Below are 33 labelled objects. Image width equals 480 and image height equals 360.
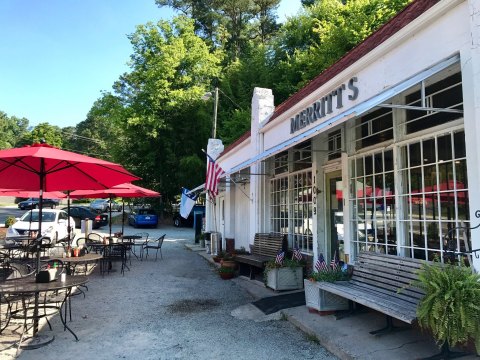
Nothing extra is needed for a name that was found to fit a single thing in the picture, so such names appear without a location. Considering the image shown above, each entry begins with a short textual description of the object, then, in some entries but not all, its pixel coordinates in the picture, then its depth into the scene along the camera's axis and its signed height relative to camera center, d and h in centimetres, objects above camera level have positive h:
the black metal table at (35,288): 486 -89
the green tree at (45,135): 5594 +1158
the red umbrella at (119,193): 1221 +72
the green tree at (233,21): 3725 +1827
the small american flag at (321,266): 649 -86
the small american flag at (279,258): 808 -89
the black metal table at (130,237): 1322 -72
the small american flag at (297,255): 844 -87
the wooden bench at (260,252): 905 -92
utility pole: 1977 +542
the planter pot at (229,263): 1002 -123
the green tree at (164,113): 3019 +781
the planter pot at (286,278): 787 -126
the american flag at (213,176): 1088 +107
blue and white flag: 1548 +50
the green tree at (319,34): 2202 +1099
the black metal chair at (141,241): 1408 -118
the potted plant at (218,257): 1200 -131
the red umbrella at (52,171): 538 +75
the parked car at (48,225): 1545 -36
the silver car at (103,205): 3609 +101
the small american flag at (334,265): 622 -80
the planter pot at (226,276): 992 -151
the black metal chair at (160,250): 1336 -134
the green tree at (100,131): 3202 +967
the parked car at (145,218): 2712 -17
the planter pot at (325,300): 591 -128
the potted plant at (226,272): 991 -143
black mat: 672 -154
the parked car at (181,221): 2975 -44
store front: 430 +103
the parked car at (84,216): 2612 +0
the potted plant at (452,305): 345 -81
